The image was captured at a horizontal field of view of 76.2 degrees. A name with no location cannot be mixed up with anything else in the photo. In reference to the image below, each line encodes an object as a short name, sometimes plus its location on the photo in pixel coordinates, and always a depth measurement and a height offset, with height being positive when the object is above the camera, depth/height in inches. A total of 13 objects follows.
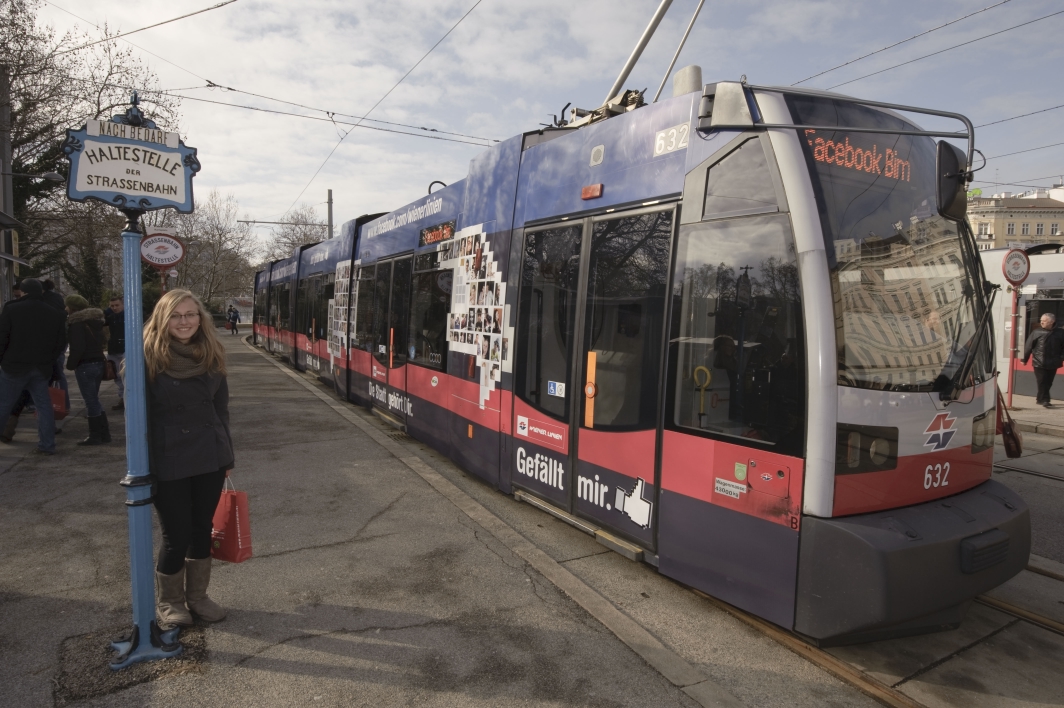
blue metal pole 126.6 -35.7
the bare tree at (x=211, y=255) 1652.3 +139.2
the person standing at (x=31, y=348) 279.1 -20.0
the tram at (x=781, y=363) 128.0 -9.6
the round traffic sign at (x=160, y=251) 494.0 +38.8
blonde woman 132.8 -27.4
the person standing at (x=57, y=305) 295.8 -1.8
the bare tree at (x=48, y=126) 559.2 +168.6
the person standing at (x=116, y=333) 414.6 -18.7
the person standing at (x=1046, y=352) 491.5 -20.1
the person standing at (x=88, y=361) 317.4 -28.4
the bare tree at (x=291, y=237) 2309.7 +246.0
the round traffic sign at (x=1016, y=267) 416.8 +35.0
